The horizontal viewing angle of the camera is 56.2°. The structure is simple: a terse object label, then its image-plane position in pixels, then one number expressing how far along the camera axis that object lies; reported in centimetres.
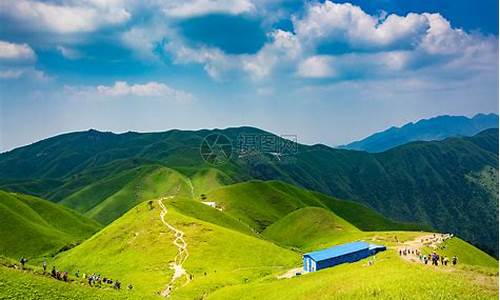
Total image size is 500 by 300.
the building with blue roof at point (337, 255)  7912
